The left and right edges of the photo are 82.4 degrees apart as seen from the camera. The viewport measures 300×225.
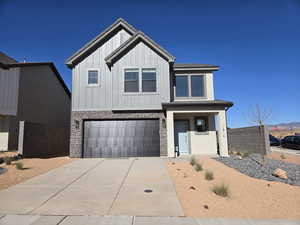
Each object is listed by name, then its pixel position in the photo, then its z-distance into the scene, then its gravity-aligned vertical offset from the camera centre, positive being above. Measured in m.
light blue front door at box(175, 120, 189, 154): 12.10 -0.22
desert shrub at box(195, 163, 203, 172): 7.44 -1.53
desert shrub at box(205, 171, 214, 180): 6.11 -1.55
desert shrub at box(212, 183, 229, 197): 4.65 -1.59
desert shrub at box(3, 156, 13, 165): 8.62 -1.28
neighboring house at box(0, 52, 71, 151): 13.64 +3.45
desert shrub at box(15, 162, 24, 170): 7.73 -1.42
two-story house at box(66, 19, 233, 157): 11.11 +1.63
